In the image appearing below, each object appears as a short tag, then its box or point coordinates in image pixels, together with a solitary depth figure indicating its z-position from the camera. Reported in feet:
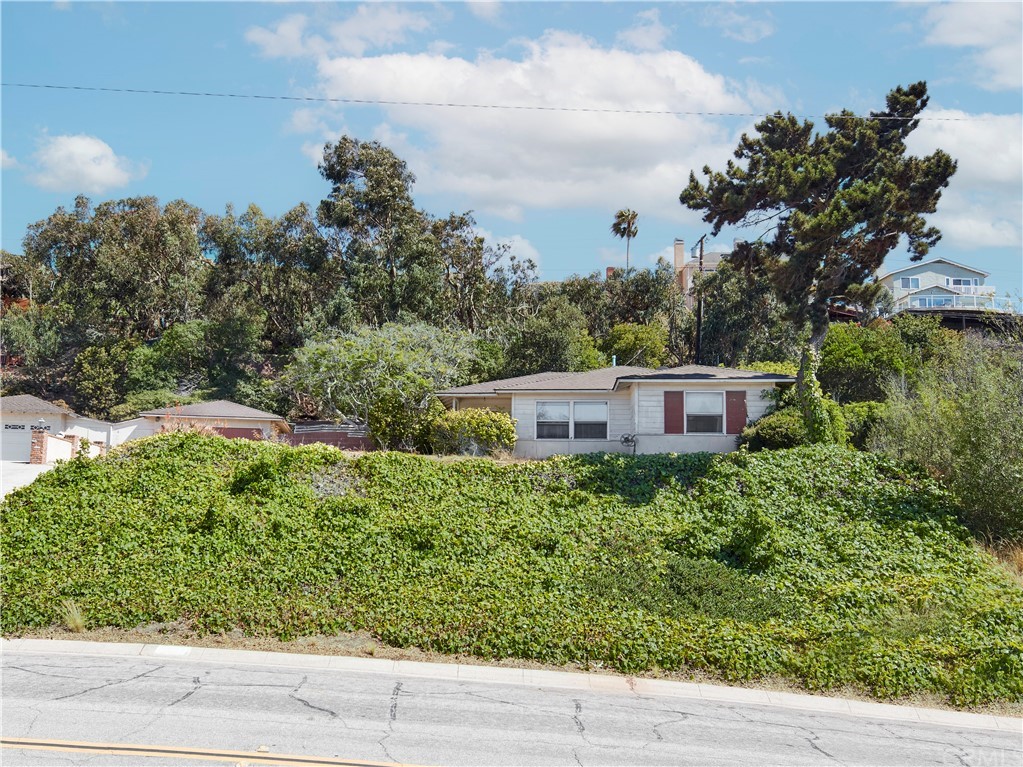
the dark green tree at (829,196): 85.87
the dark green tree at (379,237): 165.48
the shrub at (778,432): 78.59
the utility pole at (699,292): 134.62
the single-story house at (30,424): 118.21
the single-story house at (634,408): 86.17
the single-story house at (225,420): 115.96
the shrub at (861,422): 85.46
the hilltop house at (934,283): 211.41
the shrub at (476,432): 87.86
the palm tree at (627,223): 217.19
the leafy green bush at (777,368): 120.15
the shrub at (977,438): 62.49
